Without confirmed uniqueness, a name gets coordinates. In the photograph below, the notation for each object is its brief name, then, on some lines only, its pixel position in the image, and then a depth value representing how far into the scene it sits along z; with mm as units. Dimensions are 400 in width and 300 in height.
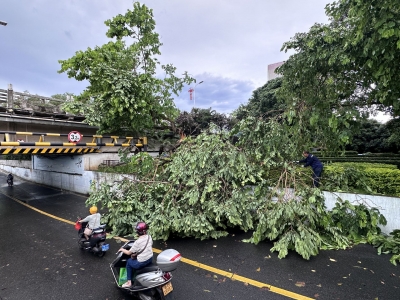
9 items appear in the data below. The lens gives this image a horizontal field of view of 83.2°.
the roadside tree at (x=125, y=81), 8492
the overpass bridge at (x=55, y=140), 9625
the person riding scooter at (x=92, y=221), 4910
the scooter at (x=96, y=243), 4646
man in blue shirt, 6129
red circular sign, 10555
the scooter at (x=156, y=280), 2914
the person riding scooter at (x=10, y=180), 14930
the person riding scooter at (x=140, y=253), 3246
